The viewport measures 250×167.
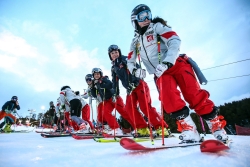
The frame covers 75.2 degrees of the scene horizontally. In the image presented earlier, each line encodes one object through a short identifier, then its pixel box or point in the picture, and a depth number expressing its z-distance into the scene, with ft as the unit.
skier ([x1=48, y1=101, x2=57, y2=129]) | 42.60
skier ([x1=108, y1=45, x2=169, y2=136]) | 13.60
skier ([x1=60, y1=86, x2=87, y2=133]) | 21.08
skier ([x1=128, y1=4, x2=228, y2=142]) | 7.06
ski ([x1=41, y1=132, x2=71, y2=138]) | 16.94
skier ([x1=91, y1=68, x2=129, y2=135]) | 18.35
